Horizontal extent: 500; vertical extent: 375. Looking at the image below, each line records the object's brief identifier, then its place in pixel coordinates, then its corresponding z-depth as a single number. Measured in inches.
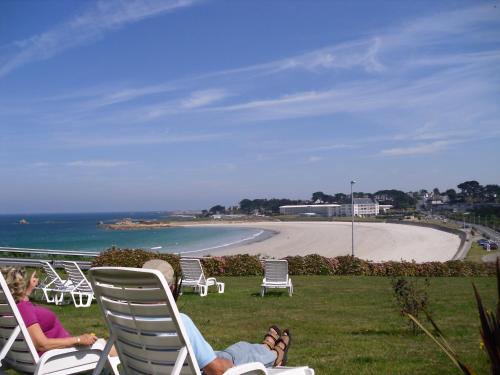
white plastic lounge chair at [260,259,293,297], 537.3
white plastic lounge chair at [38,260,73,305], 463.1
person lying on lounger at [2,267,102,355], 146.7
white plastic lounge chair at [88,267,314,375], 109.7
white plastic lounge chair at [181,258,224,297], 552.9
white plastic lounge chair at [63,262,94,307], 452.1
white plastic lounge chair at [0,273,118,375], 136.6
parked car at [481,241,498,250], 1998.9
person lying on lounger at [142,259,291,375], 127.0
